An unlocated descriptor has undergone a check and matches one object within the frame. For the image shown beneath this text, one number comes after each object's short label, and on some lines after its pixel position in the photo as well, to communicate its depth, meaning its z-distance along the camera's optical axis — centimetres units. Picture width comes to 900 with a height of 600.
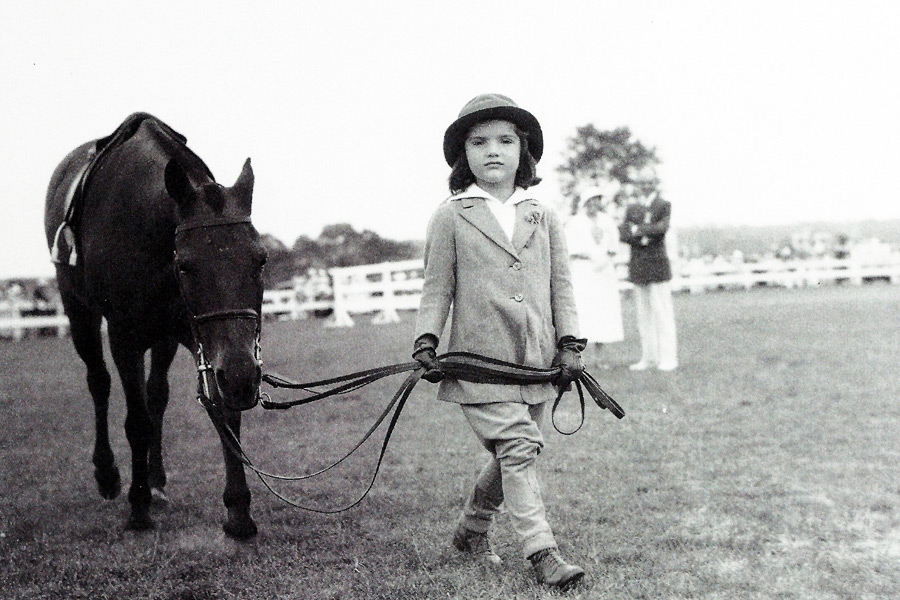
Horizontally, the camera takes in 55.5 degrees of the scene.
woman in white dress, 986
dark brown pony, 325
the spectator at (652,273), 926
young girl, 318
